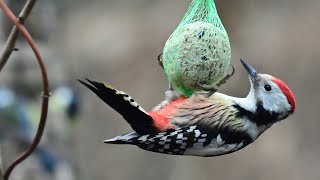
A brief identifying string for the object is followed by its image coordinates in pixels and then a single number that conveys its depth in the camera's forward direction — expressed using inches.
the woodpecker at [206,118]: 170.6
